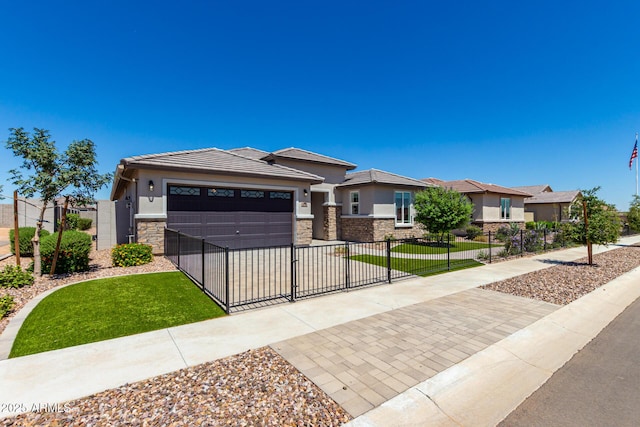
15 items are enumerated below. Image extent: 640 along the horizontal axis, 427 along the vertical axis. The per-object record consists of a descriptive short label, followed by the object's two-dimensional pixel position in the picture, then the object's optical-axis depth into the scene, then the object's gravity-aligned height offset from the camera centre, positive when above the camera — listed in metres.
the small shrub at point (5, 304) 5.50 -1.60
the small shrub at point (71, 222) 19.92 -0.08
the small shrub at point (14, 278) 7.14 -1.40
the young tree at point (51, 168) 7.64 +1.43
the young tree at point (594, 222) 11.34 -0.20
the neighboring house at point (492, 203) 23.31 +1.24
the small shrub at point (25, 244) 12.27 -0.95
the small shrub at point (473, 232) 20.92 -1.02
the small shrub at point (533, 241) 14.67 -1.20
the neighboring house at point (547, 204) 32.56 +1.54
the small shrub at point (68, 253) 8.59 -0.96
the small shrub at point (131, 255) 9.99 -1.20
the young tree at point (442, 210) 16.36 +0.45
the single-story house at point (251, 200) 11.98 +1.00
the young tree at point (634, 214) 21.49 +0.19
